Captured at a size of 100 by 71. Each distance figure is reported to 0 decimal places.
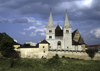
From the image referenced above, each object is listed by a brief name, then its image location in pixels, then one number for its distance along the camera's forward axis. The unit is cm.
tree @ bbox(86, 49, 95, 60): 4288
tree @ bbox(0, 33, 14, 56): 4050
